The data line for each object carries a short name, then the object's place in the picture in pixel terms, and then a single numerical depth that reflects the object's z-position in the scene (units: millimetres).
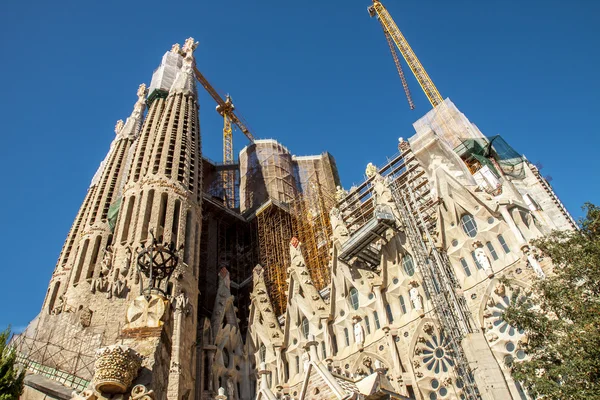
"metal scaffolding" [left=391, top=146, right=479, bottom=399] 15175
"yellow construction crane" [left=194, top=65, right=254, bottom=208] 50509
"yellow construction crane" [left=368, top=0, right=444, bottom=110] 41375
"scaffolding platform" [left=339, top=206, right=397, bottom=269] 19703
